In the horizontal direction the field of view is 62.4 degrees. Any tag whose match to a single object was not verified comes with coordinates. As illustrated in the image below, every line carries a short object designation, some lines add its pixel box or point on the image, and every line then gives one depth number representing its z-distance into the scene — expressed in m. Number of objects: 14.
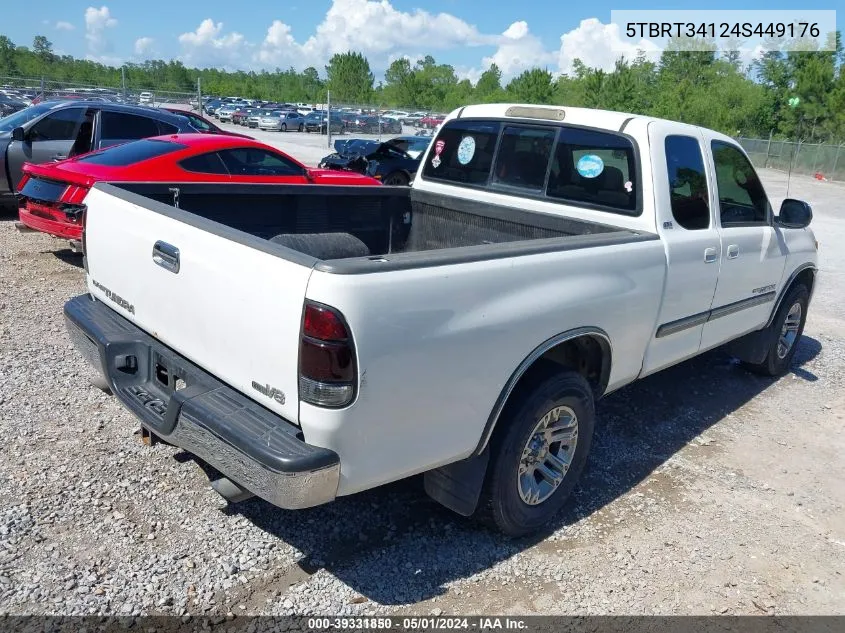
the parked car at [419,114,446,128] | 39.22
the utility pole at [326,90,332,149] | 28.08
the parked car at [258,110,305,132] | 41.50
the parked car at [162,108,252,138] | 11.25
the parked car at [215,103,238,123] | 46.16
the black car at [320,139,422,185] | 15.55
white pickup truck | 2.43
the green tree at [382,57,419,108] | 67.69
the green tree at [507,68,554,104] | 49.53
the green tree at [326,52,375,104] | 73.81
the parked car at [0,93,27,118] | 23.92
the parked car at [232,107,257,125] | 45.34
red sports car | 7.15
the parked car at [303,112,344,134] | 41.44
